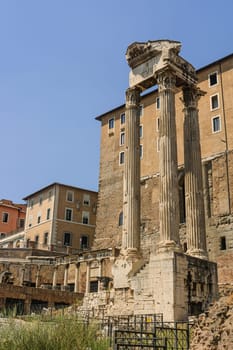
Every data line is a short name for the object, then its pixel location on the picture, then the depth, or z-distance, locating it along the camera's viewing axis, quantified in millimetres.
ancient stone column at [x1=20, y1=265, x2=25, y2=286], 40059
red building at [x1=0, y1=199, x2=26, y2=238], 66625
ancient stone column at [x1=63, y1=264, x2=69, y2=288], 40594
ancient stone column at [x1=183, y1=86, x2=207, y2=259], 21422
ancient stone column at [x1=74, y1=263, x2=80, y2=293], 39059
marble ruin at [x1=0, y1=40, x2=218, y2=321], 18984
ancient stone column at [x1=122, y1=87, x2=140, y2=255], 22047
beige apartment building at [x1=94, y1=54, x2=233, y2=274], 35281
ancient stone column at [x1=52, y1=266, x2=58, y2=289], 41194
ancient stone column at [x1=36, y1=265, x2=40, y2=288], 40738
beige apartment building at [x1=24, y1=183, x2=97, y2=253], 52656
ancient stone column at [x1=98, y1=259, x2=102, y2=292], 36969
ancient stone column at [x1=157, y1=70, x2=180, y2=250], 20016
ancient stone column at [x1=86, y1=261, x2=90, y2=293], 38000
